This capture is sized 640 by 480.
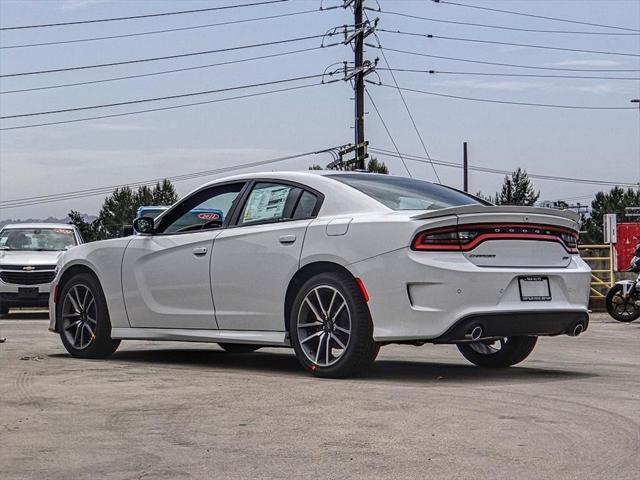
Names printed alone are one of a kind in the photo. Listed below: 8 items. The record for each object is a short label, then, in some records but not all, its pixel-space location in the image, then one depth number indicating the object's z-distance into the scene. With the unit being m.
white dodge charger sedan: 7.95
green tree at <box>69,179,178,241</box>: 141.00
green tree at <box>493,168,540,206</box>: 128.25
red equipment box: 40.09
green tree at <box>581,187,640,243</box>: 152.62
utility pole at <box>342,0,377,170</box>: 41.25
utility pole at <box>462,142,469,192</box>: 83.56
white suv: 20.19
